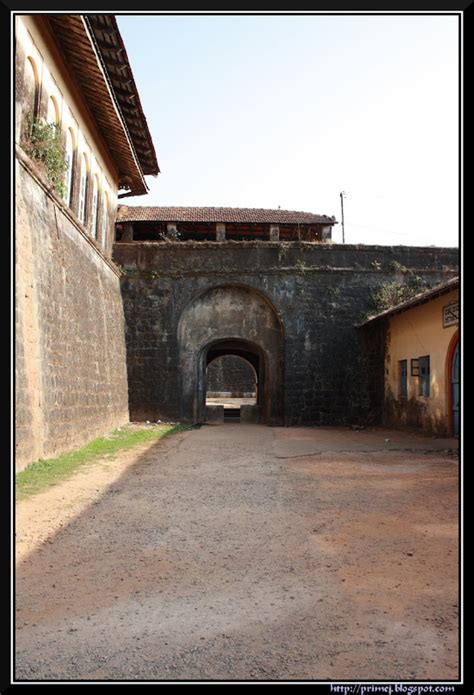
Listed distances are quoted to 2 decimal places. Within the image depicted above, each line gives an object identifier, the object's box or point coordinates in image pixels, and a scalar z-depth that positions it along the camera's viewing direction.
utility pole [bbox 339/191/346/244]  40.29
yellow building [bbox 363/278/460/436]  12.23
